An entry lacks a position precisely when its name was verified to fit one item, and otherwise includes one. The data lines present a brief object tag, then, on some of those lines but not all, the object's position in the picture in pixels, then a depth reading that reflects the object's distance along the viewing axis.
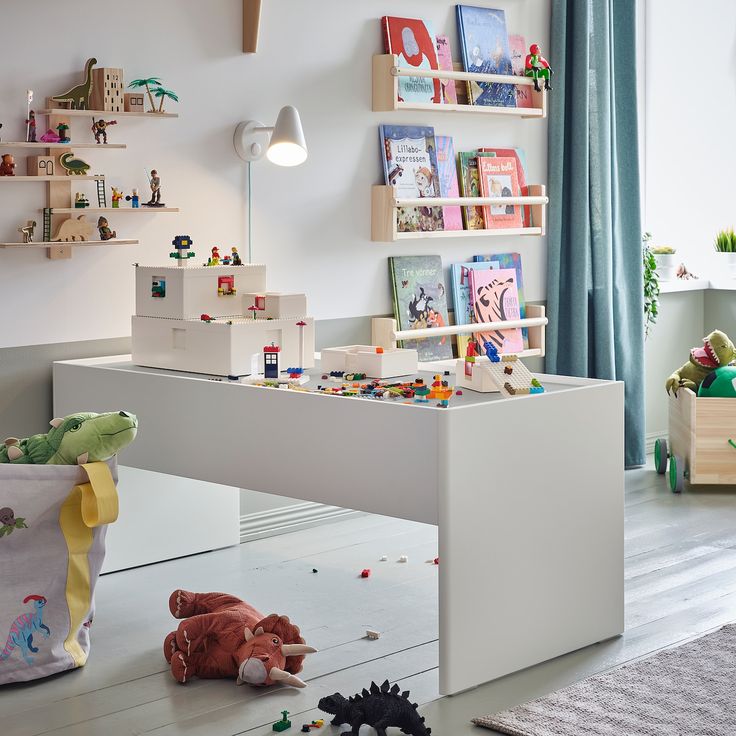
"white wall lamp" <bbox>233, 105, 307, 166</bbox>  3.18
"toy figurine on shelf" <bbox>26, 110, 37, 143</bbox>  2.96
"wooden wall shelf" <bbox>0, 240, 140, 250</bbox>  2.96
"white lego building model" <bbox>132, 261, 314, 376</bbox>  2.91
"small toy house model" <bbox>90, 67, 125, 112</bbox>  3.05
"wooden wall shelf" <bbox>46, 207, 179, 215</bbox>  3.05
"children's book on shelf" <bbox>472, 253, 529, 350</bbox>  4.14
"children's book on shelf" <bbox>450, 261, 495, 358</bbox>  4.03
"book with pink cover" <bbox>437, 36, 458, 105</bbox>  3.90
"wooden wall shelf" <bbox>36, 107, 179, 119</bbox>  3.00
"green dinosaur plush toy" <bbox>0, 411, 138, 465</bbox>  2.50
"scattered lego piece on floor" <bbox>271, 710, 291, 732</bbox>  2.22
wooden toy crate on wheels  4.13
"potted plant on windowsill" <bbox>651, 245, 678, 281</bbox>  5.05
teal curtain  4.27
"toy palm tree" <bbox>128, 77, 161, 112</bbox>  3.10
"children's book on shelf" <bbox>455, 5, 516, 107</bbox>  3.96
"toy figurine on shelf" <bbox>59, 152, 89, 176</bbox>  3.02
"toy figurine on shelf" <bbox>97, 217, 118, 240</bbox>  3.12
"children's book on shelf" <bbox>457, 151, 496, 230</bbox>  4.02
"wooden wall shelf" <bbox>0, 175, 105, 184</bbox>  2.92
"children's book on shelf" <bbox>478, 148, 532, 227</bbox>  4.13
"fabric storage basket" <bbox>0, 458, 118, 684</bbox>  2.46
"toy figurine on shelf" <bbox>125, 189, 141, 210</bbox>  3.18
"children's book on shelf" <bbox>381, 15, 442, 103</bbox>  3.76
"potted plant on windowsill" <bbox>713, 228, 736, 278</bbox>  5.06
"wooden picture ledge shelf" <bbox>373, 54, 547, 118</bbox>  3.69
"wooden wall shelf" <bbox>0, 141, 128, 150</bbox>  2.91
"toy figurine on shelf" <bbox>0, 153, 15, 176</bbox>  2.92
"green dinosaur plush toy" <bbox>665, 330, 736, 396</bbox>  4.25
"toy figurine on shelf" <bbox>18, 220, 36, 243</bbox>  2.98
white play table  2.38
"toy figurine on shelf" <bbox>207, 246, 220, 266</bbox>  3.14
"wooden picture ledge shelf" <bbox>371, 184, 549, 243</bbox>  3.75
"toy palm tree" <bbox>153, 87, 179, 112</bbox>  3.15
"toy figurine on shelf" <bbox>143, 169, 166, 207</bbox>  3.21
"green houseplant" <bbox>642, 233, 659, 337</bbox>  4.77
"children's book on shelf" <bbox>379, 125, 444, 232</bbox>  3.80
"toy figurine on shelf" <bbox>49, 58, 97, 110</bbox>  3.02
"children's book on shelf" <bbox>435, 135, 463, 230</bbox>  3.95
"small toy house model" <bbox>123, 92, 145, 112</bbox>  3.12
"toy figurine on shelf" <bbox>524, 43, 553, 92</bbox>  4.05
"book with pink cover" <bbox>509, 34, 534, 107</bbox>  4.14
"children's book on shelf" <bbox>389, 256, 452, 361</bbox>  3.88
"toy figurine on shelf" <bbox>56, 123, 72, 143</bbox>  3.00
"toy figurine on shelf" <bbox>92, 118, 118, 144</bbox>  3.09
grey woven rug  2.19
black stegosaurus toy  2.18
